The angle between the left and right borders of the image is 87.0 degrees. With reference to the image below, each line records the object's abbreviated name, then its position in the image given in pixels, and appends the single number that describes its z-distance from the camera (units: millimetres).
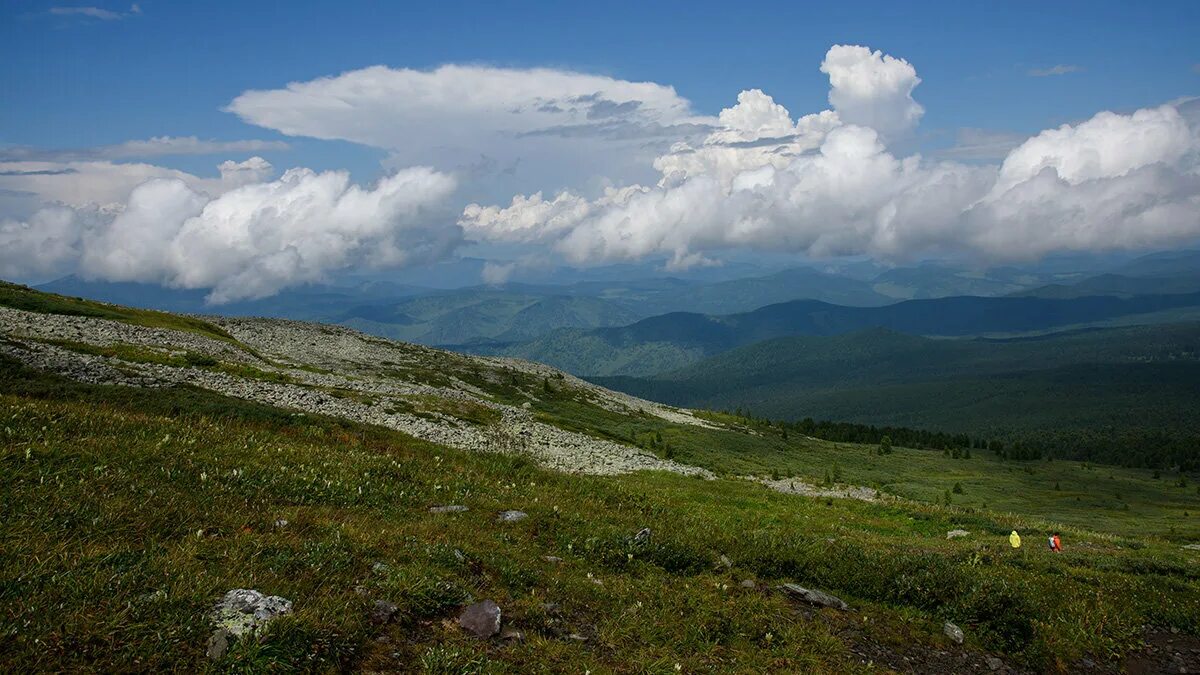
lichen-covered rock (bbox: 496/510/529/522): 13890
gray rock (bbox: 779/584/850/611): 13180
